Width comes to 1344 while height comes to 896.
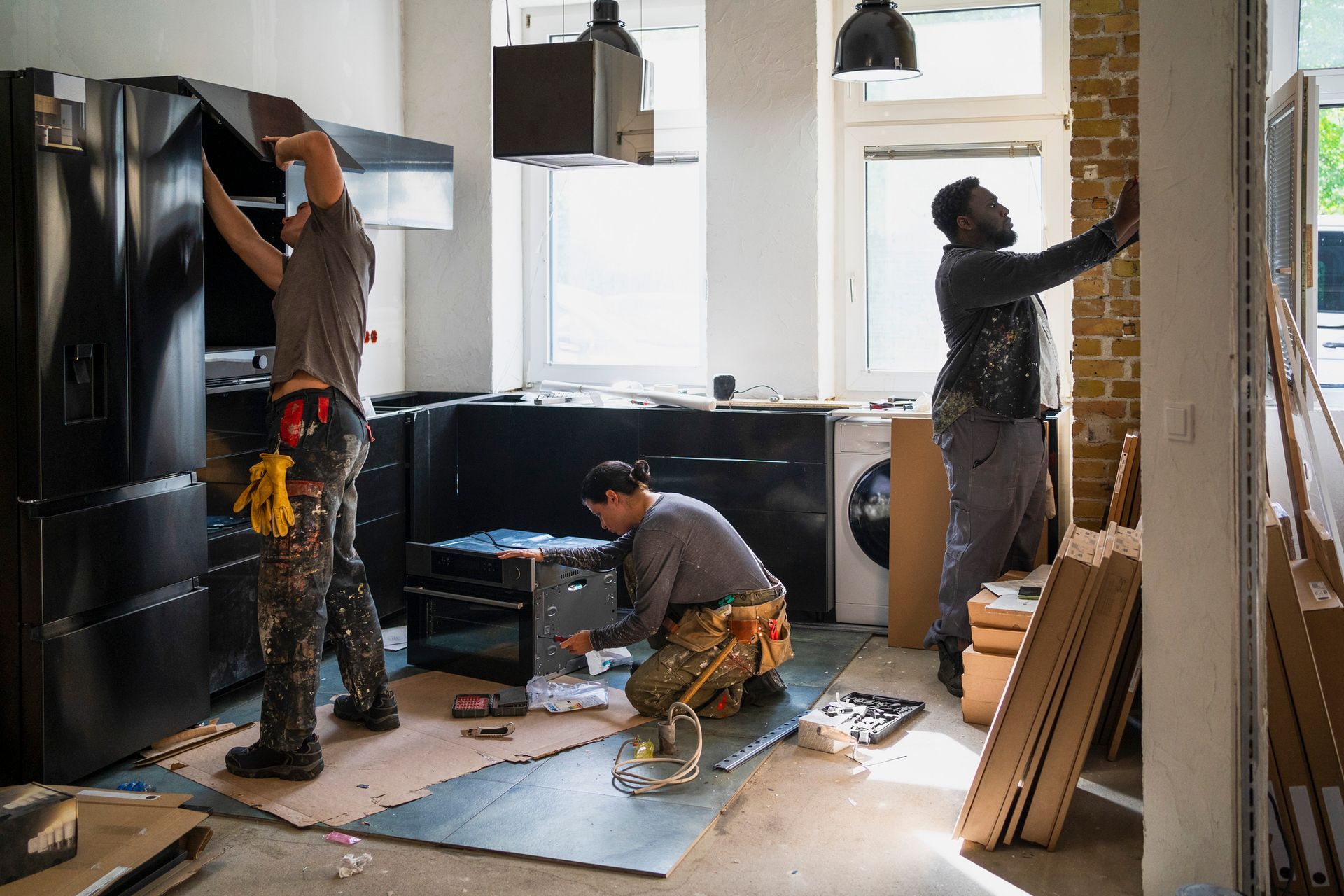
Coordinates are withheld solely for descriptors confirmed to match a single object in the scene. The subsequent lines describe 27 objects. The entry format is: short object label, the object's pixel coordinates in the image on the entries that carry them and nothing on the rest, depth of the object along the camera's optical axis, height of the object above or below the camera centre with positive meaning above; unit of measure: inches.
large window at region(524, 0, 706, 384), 220.7 +27.9
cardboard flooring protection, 123.6 -39.8
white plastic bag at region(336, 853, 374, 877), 107.5 -41.5
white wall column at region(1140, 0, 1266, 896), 86.2 -1.6
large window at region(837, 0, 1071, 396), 200.8 +39.2
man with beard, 154.9 -1.1
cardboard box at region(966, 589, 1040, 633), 140.5 -25.6
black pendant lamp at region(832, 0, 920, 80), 177.3 +50.6
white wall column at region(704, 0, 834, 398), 202.8 +34.0
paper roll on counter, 195.9 -0.3
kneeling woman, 148.0 -25.3
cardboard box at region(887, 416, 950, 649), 176.4 -19.9
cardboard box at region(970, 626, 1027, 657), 141.9 -29.1
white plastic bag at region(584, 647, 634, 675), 167.0 -36.7
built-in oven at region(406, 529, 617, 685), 158.4 -28.4
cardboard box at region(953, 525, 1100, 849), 112.7 -28.9
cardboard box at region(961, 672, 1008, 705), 145.0 -35.2
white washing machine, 187.0 -19.0
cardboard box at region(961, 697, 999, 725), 145.6 -38.1
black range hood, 160.9 +38.9
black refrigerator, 116.3 -1.8
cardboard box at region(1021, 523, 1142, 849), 112.3 -28.3
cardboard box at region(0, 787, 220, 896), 99.4 -38.5
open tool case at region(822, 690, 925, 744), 139.9 -38.5
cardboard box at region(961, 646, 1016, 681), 143.7 -32.1
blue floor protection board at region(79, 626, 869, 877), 112.3 -40.9
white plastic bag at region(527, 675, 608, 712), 151.4 -37.6
